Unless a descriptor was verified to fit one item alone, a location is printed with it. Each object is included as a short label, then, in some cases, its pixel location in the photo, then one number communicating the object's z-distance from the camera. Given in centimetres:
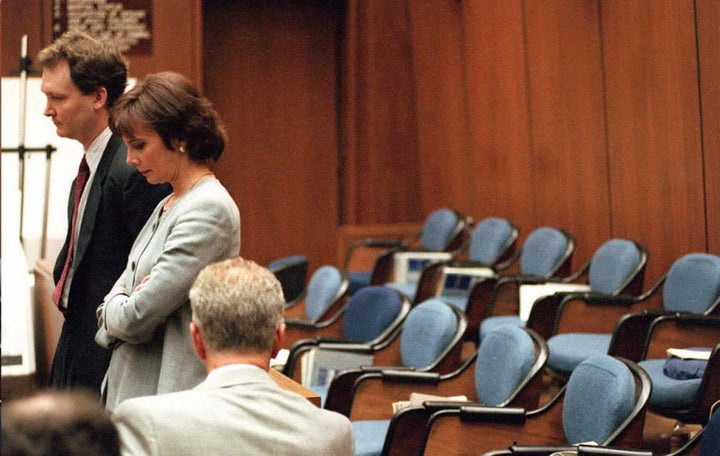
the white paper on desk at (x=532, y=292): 1061
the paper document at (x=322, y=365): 932
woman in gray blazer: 475
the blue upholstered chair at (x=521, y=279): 1138
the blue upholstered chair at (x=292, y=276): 1350
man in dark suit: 561
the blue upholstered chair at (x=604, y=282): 1031
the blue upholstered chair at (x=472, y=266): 1272
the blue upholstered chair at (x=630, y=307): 925
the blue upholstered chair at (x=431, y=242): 1427
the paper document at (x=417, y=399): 730
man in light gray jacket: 351
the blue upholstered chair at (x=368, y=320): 941
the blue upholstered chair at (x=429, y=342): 831
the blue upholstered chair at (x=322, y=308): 1119
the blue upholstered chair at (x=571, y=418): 637
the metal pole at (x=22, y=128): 932
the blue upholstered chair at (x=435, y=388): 707
